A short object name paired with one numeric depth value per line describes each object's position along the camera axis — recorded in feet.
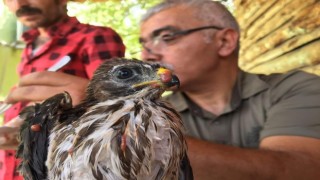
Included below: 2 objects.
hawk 1.06
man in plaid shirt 1.84
